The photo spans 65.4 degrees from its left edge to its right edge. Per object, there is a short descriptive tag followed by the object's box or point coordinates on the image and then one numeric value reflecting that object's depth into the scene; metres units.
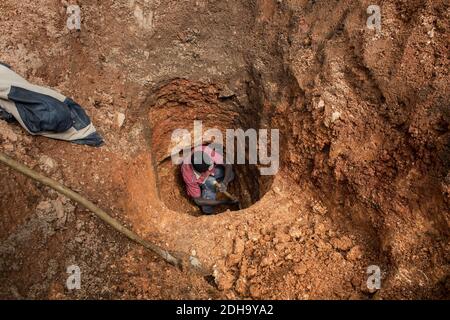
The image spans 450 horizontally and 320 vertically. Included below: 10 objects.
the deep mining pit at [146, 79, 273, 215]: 4.73
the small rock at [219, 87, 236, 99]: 4.78
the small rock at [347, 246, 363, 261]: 3.08
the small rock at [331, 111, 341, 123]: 3.44
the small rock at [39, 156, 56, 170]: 3.20
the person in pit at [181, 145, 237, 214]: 4.65
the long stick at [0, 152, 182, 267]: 2.73
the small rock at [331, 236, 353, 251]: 3.18
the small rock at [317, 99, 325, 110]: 3.56
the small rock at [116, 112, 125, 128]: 4.06
